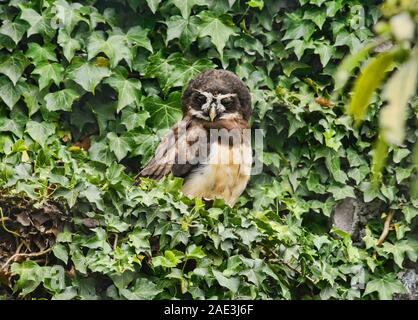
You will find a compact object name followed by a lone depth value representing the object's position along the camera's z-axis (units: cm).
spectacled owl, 911
